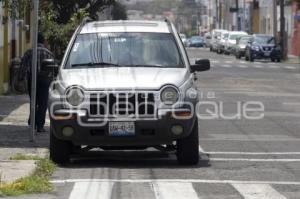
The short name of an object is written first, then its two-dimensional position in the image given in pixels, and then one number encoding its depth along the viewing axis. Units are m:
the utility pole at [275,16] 62.10
